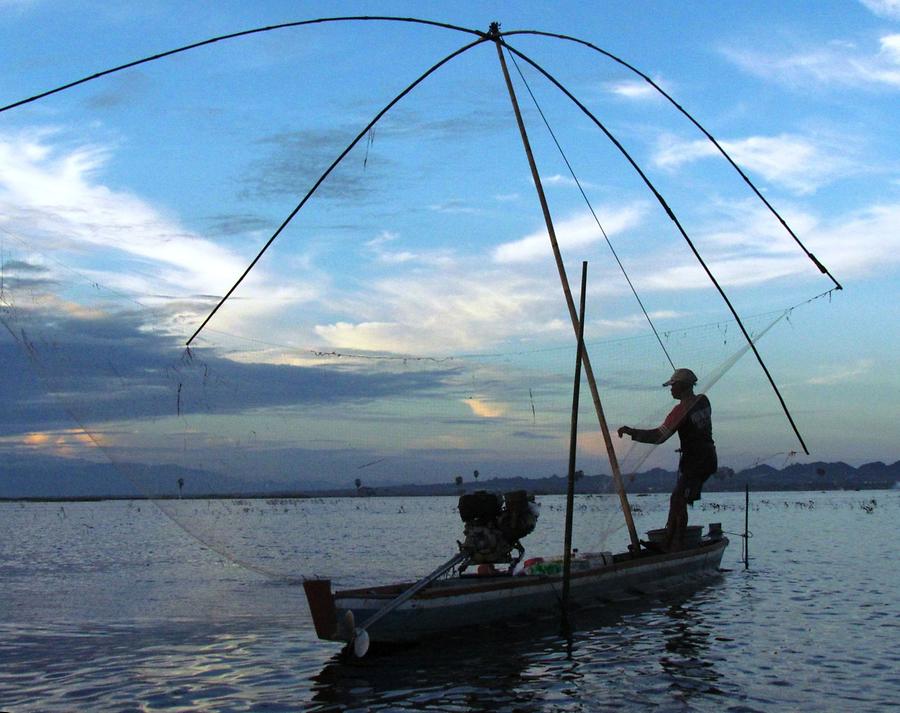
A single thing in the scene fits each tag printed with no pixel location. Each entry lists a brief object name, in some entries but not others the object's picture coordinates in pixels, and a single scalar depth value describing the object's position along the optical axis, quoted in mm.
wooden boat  13258
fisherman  17831
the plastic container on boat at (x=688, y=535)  21688
